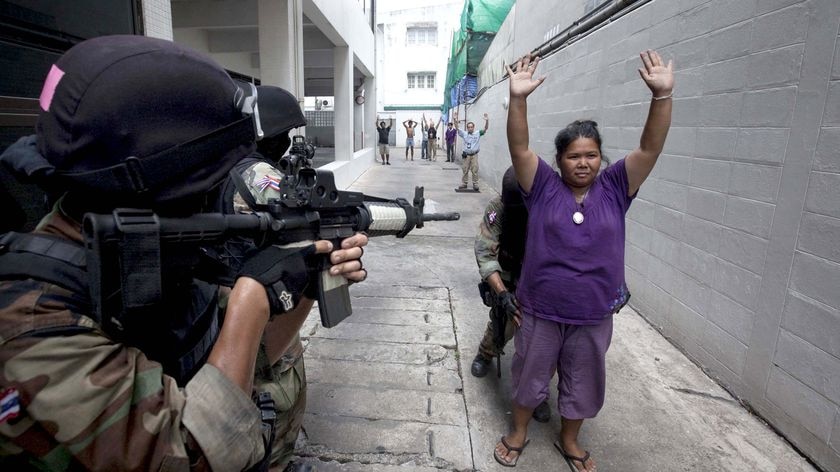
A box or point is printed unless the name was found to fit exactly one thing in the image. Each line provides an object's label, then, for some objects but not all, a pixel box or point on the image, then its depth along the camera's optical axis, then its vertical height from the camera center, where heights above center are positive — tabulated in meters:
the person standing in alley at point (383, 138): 17.05 +0.00
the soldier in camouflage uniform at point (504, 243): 2.43 -0.55
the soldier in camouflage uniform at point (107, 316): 0.74 -0.29
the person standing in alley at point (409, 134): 20.64 +0.22
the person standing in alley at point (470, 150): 10.29 -0.22
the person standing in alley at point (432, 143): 20.12 -0.15
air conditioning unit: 30.58 +2.19
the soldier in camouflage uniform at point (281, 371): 1.75 -0.94
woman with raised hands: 1.91 -0.45
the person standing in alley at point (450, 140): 19.16 -0.02
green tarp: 14.06 +3.57
